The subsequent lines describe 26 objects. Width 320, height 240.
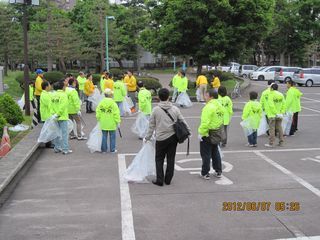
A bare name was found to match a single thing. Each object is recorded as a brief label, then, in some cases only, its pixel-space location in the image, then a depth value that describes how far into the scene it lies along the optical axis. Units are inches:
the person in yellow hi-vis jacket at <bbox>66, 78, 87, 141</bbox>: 485.7
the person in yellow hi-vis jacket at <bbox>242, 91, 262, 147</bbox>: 455.5
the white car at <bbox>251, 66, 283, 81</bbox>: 1710.1
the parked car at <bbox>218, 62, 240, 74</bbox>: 2076.8
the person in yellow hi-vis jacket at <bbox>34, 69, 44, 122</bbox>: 626.0
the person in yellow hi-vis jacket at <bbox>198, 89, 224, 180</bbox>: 325.4
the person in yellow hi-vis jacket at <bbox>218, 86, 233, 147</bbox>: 441.7
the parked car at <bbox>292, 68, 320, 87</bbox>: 1401.3
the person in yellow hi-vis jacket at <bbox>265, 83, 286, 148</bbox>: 456.8
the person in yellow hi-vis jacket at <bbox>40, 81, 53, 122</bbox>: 441.4
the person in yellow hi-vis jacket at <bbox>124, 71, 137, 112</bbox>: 749.7
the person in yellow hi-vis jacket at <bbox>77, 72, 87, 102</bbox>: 809.2
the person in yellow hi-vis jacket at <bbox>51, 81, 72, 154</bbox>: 424.8
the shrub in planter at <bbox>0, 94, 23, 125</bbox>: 517.0
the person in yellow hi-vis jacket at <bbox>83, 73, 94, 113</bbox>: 724.0
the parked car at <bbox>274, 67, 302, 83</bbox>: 1581.0
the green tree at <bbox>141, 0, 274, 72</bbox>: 1011.9
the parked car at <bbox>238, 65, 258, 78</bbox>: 1962.8
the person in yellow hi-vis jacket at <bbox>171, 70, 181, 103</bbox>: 819.5
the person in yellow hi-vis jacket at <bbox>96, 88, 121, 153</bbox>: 421.7
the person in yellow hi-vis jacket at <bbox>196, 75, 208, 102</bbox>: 886.4
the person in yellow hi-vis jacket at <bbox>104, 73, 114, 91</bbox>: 660.1
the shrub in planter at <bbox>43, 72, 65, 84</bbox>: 1200.2
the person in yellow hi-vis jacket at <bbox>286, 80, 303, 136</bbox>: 530.6
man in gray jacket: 314.0
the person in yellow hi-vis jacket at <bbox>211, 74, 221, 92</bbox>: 826.5
